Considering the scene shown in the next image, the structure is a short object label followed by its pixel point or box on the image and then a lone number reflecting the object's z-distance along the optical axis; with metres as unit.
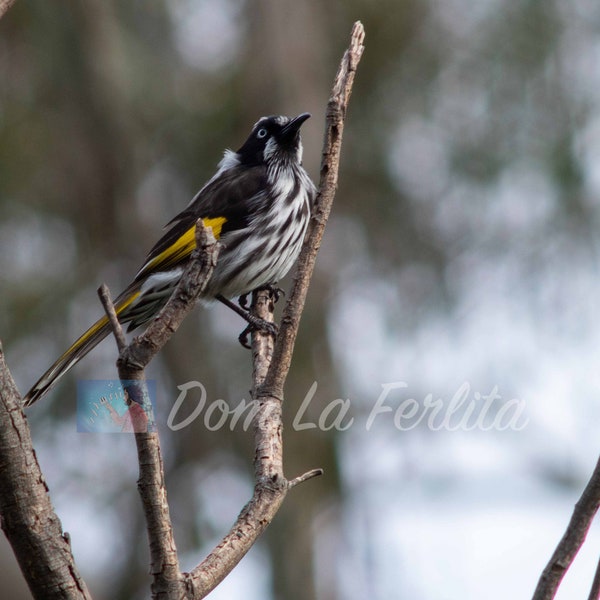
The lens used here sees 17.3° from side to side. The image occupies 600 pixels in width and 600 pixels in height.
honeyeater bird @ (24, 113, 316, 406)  9.69
